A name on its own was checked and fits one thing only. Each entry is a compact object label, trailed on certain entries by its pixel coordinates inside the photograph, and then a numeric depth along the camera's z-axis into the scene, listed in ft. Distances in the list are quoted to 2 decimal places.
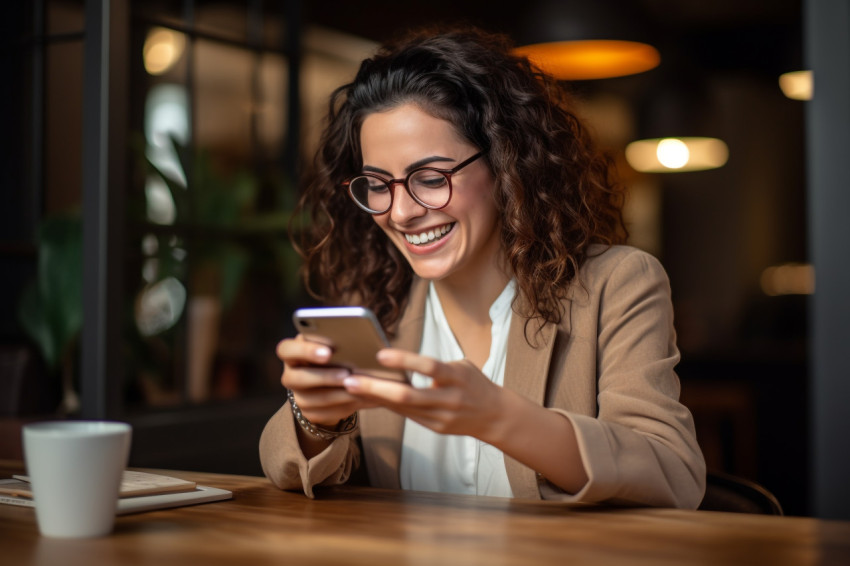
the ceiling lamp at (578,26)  8.93
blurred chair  4.43
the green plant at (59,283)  9.09
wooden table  2.93
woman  4.36
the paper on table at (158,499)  3.68
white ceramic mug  3.07
